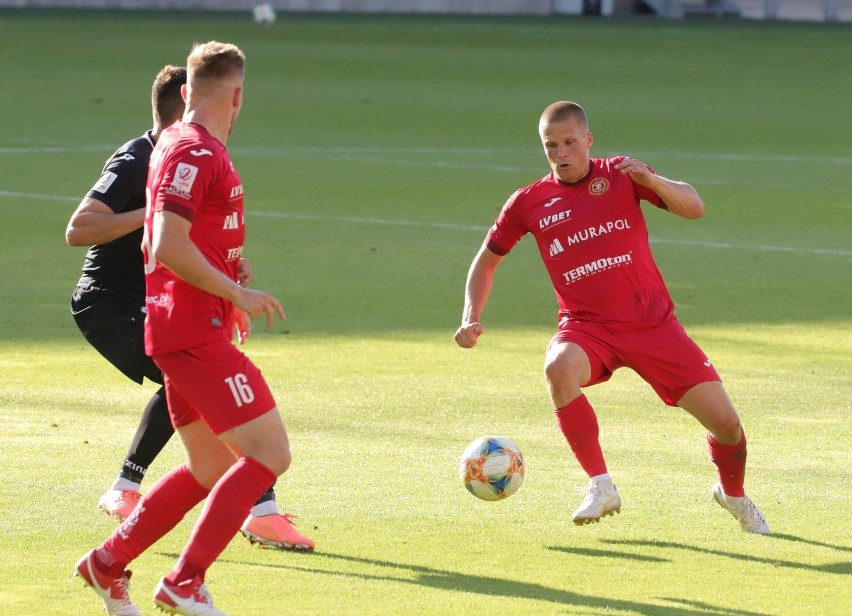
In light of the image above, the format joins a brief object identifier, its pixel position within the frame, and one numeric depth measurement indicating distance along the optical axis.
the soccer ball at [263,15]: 95.50
